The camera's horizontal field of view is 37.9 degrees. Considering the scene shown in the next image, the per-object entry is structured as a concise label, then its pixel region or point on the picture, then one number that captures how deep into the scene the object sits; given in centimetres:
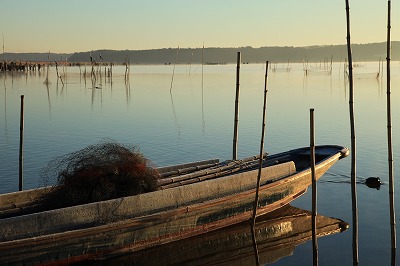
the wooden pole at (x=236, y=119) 1384
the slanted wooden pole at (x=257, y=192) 1065
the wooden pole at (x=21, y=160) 1231
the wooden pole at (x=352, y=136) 900
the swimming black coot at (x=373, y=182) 1523
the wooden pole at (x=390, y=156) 895
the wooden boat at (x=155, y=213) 875
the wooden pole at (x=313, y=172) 913
